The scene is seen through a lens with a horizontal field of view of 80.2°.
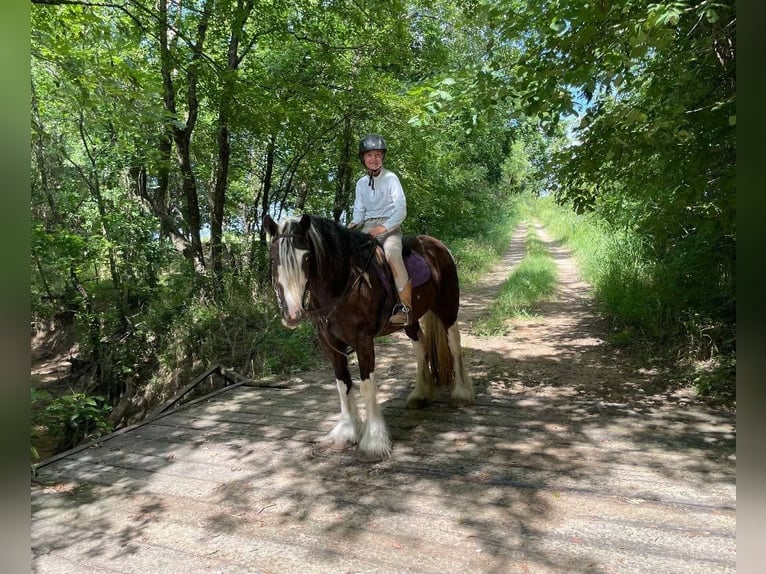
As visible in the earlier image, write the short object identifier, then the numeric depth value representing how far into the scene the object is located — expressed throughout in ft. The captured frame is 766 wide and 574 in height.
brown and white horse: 9.51
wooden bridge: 7.39
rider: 11.56
